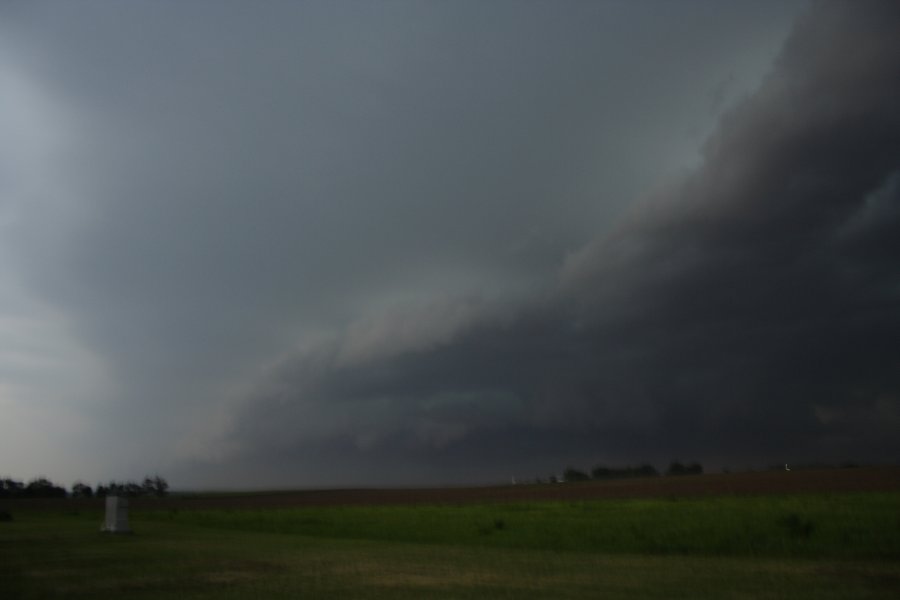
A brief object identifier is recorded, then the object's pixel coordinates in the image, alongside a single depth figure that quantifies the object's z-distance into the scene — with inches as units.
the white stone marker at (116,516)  1596.9
